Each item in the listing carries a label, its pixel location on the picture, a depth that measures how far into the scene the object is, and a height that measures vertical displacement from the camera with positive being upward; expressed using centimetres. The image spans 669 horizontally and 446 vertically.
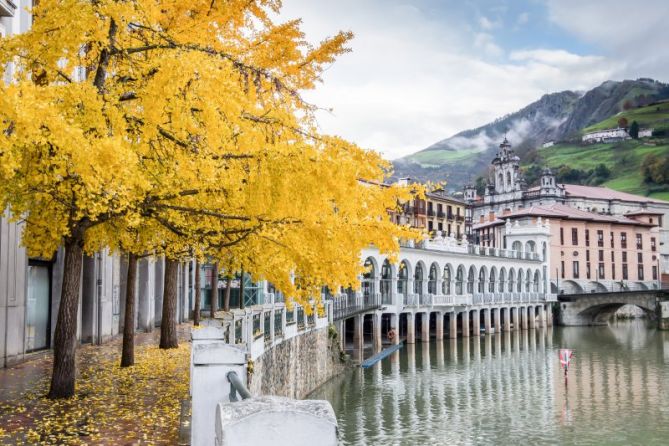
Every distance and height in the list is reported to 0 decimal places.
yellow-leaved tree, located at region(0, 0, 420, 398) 967 +163
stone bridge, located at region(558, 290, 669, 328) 7081 -411
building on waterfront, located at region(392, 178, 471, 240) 8252 +678
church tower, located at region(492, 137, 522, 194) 12012 +1704
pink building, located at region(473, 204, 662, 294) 8662 +288
